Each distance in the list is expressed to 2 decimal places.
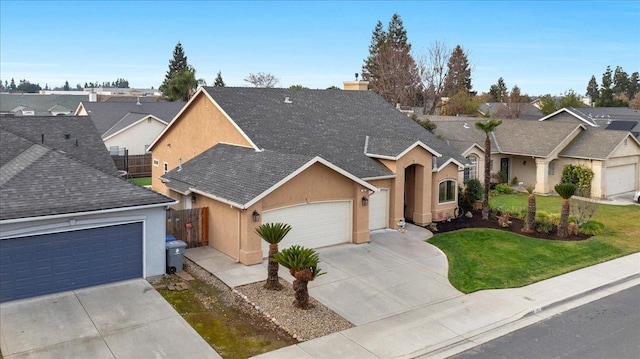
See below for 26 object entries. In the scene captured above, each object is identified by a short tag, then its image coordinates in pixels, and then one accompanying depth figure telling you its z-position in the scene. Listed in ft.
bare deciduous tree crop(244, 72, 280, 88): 251.64
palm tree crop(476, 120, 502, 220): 79.98
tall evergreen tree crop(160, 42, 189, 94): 306.35
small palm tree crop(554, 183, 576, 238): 70.04
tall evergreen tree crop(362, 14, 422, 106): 207.92
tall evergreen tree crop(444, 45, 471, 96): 203.82
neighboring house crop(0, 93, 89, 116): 215.69
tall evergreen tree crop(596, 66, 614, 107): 286.31
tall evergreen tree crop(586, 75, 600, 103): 454.36
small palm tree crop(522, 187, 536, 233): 72.84
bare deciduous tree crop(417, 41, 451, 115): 194.80
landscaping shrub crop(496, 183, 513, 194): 106.11
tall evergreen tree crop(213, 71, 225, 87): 288.10
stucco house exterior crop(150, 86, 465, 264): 57.67
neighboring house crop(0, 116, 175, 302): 43.60
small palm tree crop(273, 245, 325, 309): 43.78
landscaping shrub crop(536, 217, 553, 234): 72.84
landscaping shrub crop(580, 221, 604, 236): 73.56
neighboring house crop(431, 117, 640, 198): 102.42
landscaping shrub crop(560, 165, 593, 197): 101.81
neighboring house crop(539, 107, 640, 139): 136.36
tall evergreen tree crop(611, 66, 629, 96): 404.96
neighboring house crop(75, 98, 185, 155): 134.51
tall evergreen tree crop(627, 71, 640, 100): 399.11
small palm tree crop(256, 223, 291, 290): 48.47
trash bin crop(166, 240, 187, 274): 51.80
